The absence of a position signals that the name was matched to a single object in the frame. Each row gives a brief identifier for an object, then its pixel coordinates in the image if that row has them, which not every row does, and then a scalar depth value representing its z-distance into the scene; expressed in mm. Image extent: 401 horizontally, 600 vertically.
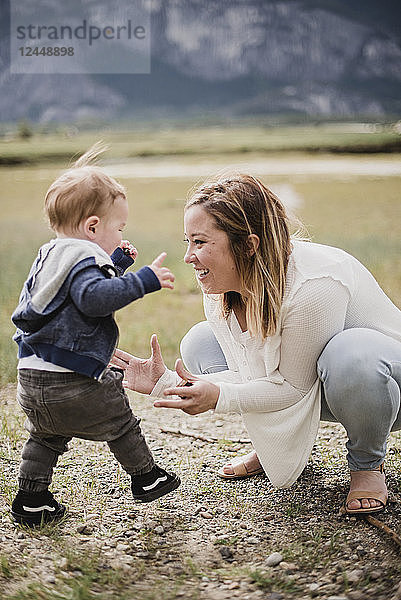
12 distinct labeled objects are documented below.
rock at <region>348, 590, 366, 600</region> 1369
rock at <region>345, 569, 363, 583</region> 1440
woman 1629
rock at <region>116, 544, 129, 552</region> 1591
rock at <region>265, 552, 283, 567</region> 1519
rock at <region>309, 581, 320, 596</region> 1408
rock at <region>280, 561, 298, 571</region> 1500
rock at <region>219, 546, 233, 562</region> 1566
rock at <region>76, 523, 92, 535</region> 1671
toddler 1466
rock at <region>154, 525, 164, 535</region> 1674
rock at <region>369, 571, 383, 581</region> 1450
